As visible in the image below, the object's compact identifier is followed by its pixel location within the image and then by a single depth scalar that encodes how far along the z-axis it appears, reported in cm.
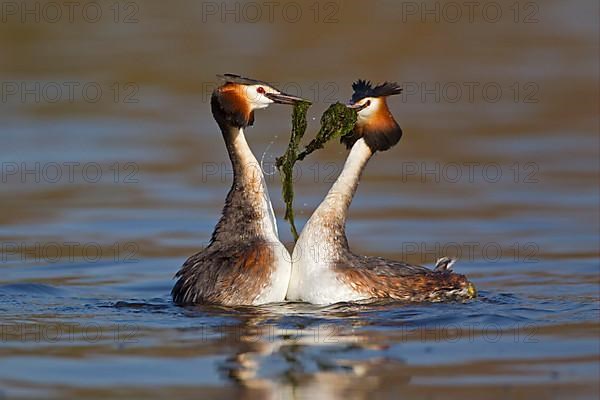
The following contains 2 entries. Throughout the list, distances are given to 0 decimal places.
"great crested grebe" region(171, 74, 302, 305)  1091
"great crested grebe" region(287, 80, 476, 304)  1095
